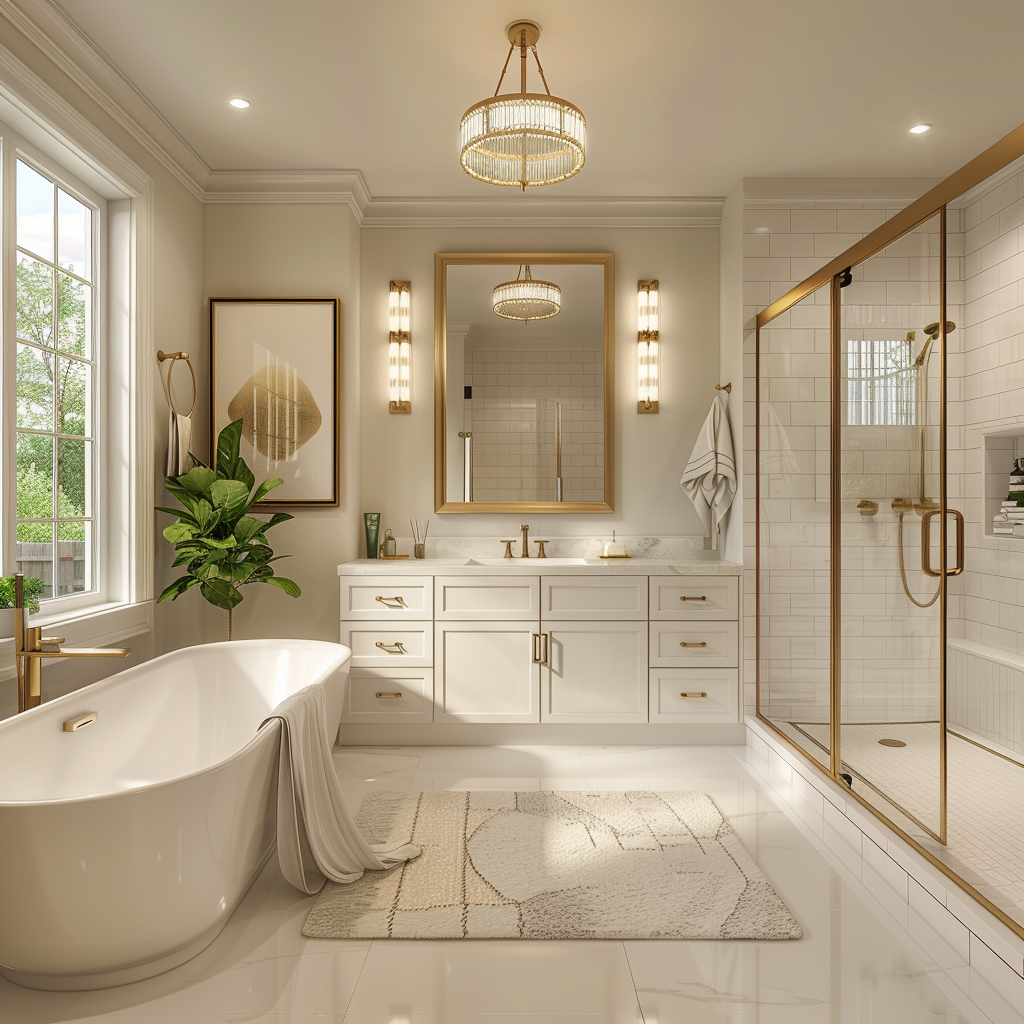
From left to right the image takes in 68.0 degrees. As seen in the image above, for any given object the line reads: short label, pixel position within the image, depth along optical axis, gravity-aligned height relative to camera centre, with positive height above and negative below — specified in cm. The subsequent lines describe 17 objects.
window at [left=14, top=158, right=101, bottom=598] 268 +46
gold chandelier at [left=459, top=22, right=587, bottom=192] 237 +120
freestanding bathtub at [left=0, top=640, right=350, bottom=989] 155 -78
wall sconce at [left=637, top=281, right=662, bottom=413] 404 +84
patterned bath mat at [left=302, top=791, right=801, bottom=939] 207 -115
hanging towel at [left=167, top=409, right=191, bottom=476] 331 +26
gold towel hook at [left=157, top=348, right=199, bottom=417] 331 +62
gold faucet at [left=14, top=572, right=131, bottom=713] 221 -43
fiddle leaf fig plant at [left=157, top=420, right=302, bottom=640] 317 -13
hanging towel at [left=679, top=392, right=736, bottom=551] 377 +18
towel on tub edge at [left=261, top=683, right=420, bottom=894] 215 -91
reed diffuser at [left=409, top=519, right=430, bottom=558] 402 -18
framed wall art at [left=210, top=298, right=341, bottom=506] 379 +57
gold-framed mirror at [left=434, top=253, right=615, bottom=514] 402 +65
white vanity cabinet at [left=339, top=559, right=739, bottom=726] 361 -66
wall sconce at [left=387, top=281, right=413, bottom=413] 404 +86
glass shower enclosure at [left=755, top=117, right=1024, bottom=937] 195 -5
